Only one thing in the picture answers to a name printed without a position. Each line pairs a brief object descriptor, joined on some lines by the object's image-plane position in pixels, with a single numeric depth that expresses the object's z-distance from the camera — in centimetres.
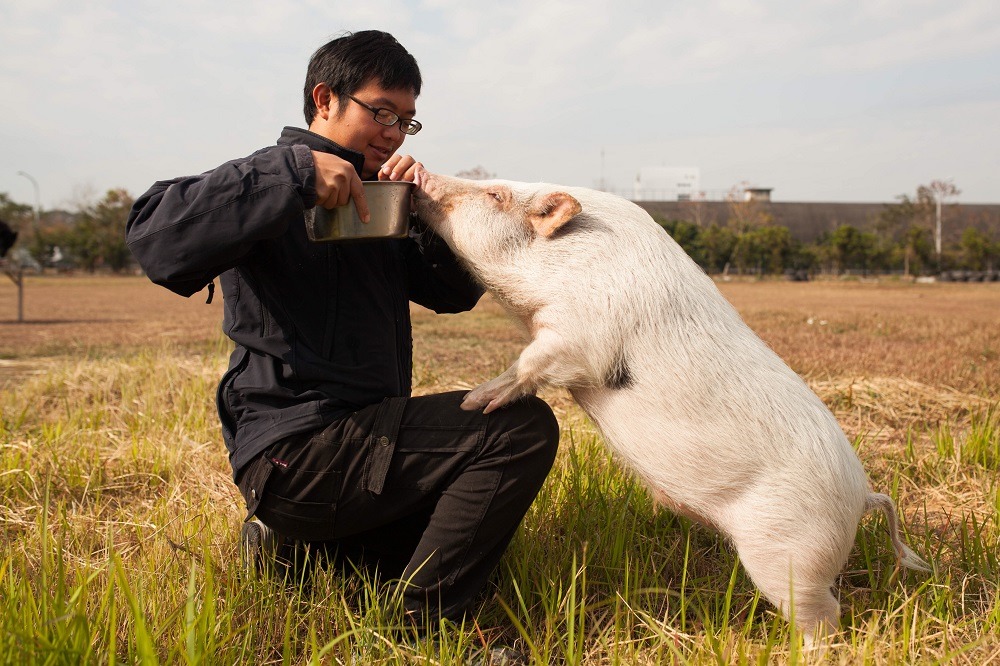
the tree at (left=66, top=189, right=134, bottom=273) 4291
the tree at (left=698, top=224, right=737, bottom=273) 3809
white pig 228
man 234
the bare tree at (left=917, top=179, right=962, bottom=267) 4274
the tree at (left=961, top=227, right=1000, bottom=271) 3584
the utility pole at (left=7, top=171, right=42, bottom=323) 1283
